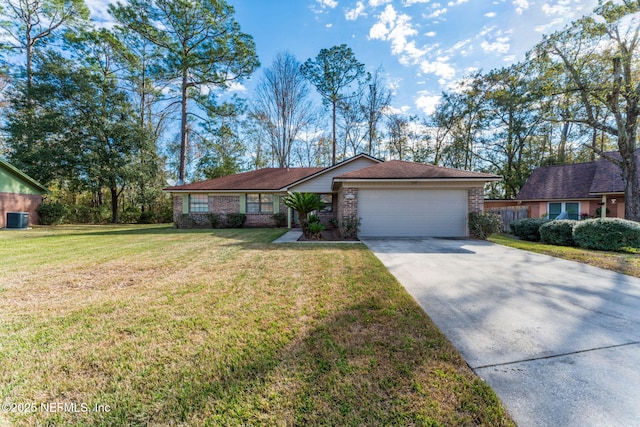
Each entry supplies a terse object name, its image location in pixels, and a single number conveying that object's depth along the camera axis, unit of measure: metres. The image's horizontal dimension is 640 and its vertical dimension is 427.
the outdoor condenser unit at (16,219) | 13.66
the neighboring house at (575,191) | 13.52
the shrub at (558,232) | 8.81
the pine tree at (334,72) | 20.03
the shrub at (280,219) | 15.59
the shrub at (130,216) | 21.06
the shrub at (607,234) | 7.25
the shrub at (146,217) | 20.95
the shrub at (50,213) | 16.52
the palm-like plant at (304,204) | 9.95
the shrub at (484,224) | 9.36
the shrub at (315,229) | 9.60
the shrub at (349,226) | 9.75
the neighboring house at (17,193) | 14.32
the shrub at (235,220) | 15.33
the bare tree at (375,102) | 21.47
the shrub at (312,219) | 10.02
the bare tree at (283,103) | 20.67
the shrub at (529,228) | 10.53
